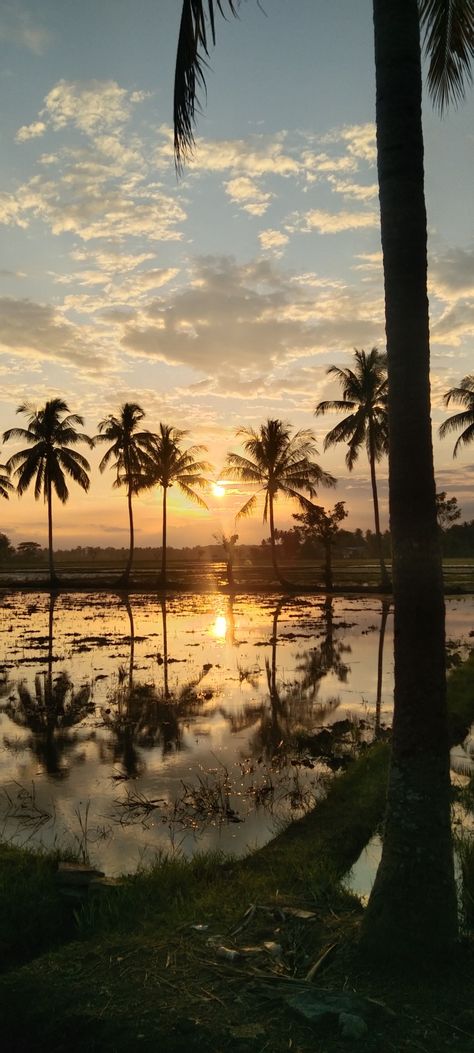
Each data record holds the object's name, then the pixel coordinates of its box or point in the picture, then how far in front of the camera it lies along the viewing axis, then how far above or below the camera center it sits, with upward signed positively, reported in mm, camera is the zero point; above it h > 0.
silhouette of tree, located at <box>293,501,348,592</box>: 39562 +1779
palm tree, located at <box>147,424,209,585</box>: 44812 +5640
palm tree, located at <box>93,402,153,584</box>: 44156 +6972
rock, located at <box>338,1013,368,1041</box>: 3363 -2271
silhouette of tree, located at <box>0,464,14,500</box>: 56281 +5977
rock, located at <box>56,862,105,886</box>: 5199 -2323
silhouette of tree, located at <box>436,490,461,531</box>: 76875 +4372
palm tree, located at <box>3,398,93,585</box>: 43125 +6372
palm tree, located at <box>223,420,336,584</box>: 41062 +4947
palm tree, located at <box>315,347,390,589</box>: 37219 +7760
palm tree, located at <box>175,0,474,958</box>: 4133 -60
